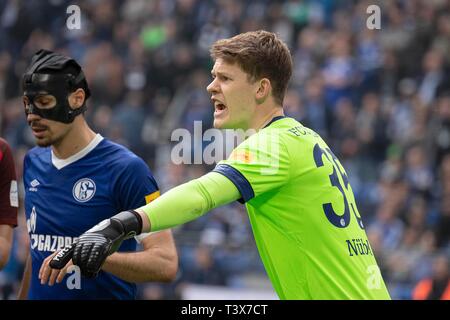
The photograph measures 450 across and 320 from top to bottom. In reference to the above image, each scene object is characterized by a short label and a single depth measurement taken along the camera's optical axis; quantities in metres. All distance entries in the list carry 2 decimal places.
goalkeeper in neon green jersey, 8.14
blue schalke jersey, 10.80
